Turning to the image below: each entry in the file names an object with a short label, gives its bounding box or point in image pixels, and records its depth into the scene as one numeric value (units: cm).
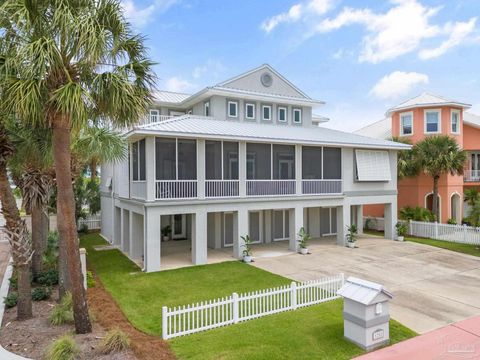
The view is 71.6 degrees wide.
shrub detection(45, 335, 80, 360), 707
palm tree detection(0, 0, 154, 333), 720
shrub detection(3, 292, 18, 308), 1074
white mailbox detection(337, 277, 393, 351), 809
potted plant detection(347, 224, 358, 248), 2032
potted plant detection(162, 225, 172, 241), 2269
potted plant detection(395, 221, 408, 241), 2248
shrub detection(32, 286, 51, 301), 1136
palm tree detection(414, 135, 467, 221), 2494
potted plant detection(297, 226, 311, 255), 1875
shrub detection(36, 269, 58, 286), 1296
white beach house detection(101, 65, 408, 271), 1600
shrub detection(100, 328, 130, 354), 759
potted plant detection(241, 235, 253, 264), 1682
